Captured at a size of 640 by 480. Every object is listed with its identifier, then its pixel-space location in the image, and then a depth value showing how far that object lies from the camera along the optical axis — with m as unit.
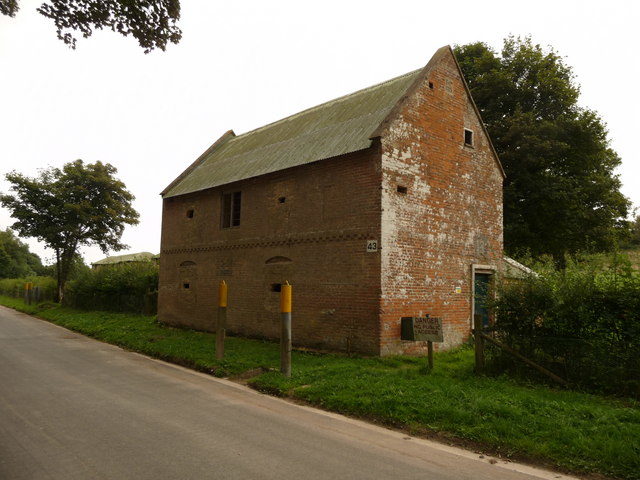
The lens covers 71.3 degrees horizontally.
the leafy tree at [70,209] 31.11
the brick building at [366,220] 12.03
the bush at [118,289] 23.83
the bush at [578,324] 8.01
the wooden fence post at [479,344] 9.61
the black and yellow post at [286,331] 9.84
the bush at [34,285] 34.31
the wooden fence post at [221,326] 11.86
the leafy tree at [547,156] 22.45
